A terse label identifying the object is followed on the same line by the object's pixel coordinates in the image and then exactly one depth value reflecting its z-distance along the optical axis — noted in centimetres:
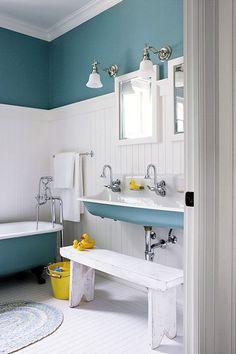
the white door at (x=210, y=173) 139
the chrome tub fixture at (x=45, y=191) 405
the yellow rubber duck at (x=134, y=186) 306
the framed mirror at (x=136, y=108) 298
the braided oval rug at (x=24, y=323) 217
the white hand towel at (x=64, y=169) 378
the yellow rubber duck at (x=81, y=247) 283
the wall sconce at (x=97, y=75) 328
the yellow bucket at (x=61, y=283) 288
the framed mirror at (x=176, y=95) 278
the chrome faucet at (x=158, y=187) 286
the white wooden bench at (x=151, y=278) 210
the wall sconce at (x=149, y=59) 284
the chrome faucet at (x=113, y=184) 328
